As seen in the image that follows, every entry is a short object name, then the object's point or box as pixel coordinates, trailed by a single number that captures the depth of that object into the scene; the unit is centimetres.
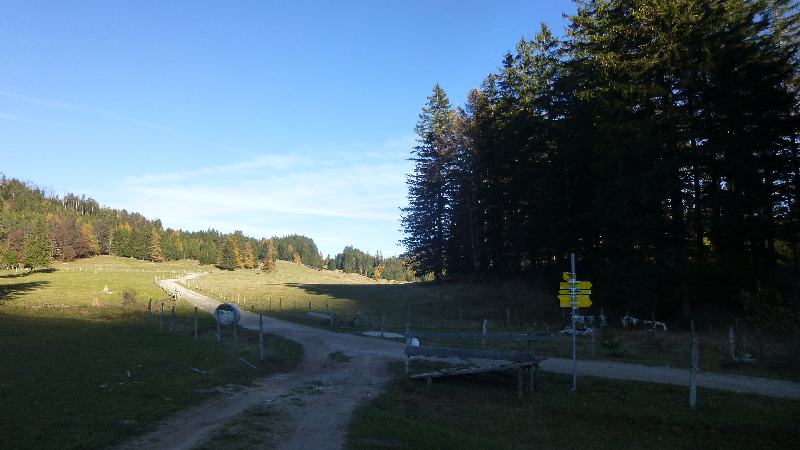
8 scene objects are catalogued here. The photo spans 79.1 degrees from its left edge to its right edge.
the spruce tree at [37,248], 9250
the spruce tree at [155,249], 15912
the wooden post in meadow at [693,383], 1214
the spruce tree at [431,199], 5356
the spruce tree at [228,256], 15062
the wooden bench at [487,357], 1421
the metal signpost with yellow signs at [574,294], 1439
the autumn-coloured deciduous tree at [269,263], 13238
